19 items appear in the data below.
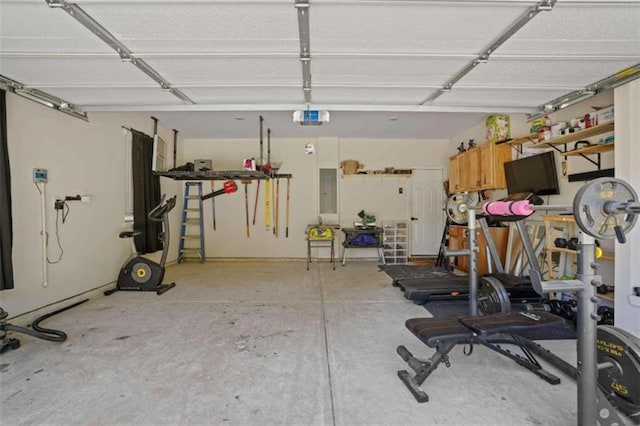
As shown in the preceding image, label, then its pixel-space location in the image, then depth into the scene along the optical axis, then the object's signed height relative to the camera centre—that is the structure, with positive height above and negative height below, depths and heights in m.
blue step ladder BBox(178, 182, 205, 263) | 6.61 -0.40
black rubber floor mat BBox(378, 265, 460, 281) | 5.13 -1.26
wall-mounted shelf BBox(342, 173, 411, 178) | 6.72 +0.72
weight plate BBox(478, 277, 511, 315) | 2.66 -0.88
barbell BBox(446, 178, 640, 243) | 1.42 -0.03
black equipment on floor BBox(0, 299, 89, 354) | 2.54 -1.13
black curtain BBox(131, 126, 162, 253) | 4.81 +0.28
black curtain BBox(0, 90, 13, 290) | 2.75 -0.02
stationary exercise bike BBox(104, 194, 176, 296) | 4.37 -0.99
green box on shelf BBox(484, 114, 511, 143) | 4.77 +1.26
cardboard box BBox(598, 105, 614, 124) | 2.98 +0.92
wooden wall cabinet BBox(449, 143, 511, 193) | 4.82 +0.67
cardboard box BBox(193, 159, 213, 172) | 5.73 +0.85
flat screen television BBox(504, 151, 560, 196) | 3.88 +0.41
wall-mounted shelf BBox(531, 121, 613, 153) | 3.09 +0.79
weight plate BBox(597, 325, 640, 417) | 1.63 -0.95
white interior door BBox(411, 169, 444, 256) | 6.82 -0.19
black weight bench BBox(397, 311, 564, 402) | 1.95 -0.87
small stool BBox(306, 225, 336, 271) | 6.01 -0.58
